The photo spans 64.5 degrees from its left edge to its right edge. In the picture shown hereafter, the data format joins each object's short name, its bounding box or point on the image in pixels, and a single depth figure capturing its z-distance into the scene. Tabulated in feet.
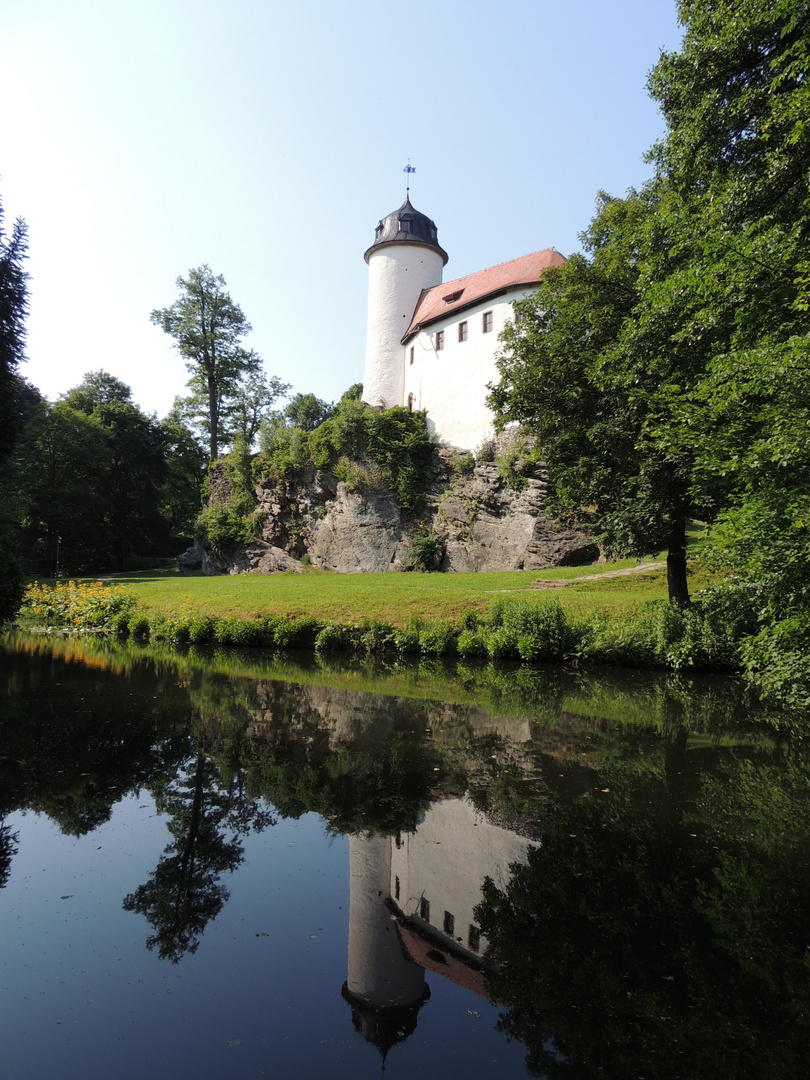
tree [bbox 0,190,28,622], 43.21
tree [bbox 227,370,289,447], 151.02
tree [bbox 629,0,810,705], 27.40
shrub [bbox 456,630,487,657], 54.03
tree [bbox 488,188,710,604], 47.26
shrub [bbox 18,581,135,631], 71.20
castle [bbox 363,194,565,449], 107.45
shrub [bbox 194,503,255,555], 119.44
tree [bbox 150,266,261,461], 137.90
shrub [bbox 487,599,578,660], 51.57
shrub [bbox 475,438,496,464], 100.32
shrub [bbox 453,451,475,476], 101.86
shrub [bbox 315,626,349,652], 58.29
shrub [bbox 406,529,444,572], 98.48
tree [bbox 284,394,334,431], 165.78
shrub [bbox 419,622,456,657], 55.16
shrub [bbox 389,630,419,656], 56.39
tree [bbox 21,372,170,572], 140.26
